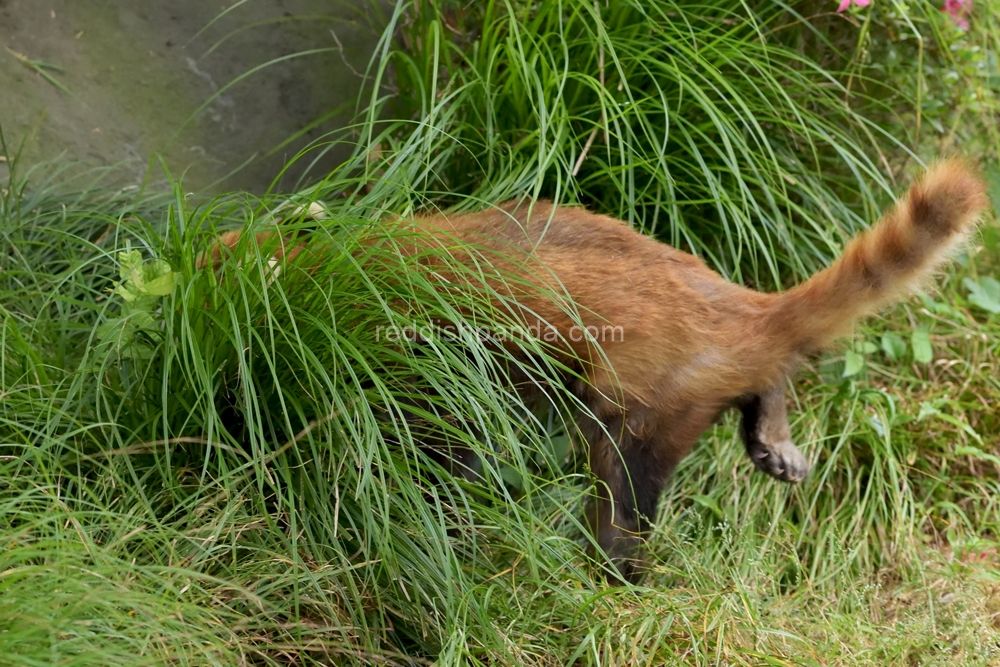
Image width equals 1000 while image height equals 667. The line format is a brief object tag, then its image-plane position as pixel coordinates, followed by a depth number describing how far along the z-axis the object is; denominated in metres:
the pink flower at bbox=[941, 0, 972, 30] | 7.17
